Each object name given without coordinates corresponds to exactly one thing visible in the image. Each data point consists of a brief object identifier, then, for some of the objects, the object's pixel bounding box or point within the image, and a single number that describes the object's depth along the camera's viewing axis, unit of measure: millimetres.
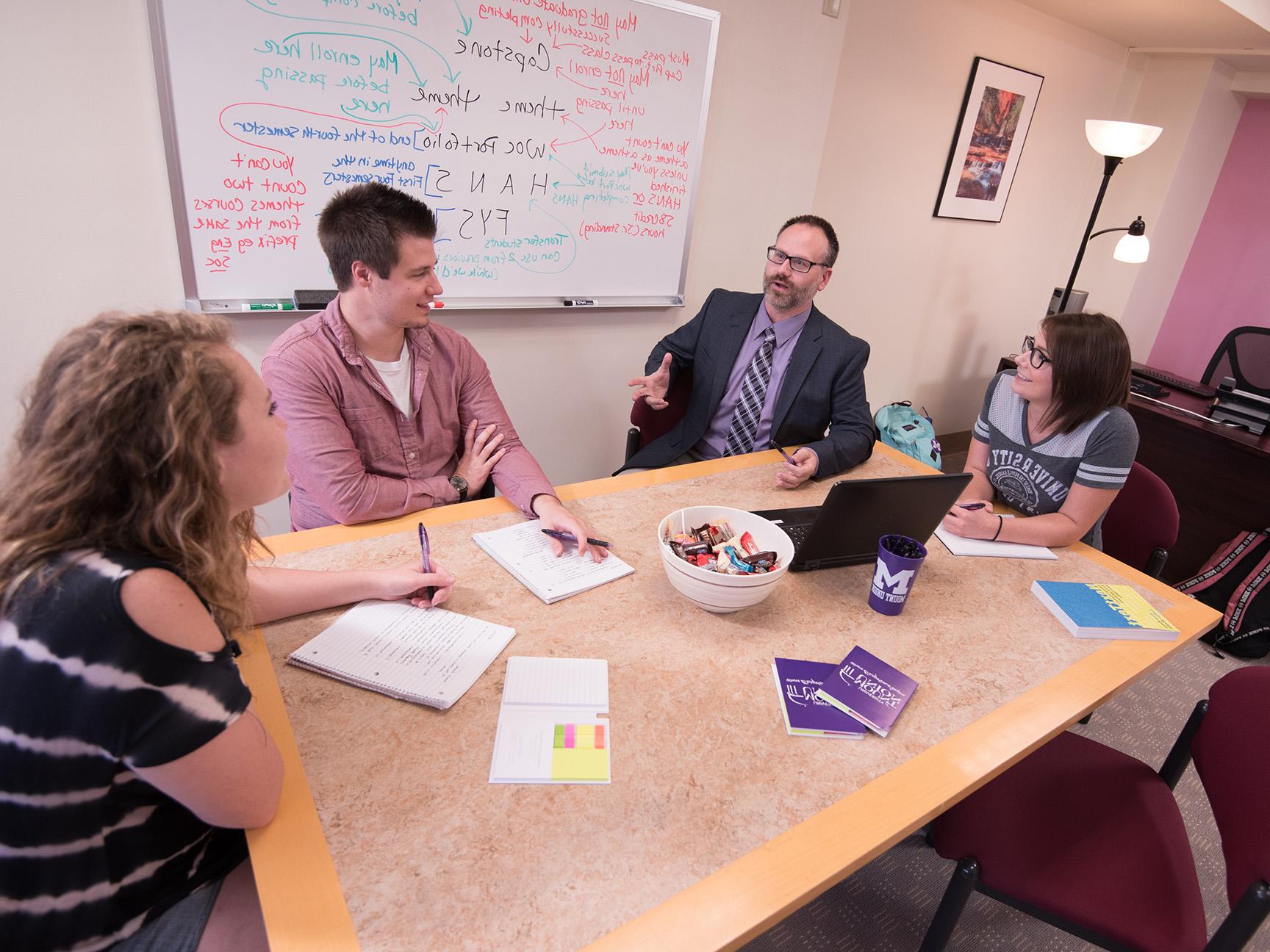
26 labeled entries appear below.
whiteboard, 1828
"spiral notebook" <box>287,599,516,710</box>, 983
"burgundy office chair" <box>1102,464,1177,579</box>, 1891
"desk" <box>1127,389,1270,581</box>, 2818
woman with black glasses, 1642
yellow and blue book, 1312
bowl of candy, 1163
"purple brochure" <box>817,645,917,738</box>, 1017
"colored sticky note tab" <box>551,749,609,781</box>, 875
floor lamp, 3150
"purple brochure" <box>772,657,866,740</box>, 988
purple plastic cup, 1234
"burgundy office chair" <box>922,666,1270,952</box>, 1074
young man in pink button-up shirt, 1438
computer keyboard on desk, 3371
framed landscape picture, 3588
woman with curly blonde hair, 676
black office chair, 3336
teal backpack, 3309
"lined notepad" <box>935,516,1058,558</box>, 1560
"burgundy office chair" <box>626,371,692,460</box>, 2288
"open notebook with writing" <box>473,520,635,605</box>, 1239
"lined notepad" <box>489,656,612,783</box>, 877
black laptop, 1272
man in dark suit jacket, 2146
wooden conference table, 722
